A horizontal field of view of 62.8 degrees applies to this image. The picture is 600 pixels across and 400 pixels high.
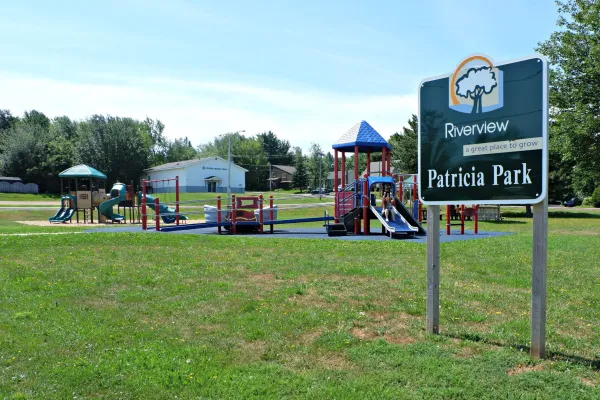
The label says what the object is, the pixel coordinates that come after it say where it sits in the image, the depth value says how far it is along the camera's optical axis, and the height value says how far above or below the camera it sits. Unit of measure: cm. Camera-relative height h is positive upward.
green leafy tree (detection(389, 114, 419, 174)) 5156 +346
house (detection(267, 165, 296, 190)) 11065 +214
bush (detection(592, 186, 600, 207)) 6144 -196
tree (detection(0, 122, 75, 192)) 6781 +368
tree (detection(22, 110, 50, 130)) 10526 +1497
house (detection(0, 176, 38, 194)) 6712 +10
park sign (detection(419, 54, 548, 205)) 491 +53
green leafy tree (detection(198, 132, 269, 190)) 10200 +602
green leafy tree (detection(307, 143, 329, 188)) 9069 +275
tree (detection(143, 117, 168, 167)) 11769 +1149
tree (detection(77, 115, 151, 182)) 7306 +565
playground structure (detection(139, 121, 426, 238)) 1983 -105
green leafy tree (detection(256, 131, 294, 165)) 12544 +930
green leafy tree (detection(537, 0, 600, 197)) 2655 +540
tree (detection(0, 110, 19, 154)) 10110 +1414
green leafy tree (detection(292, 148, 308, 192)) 9038 +150
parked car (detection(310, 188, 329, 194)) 7712 -120
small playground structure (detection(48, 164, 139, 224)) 2980 -87
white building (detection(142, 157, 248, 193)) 7644 +174
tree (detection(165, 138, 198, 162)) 11862 +826
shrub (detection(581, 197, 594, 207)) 6347 -268
